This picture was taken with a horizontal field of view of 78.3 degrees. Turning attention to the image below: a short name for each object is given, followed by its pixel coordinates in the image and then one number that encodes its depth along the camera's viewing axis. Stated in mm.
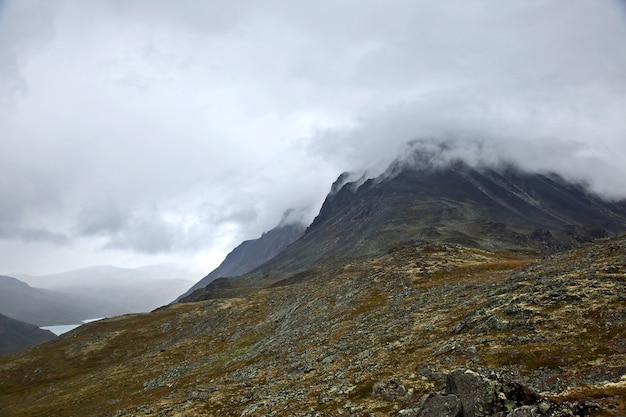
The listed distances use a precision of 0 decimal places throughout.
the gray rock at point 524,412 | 16188
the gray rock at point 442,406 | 18578
